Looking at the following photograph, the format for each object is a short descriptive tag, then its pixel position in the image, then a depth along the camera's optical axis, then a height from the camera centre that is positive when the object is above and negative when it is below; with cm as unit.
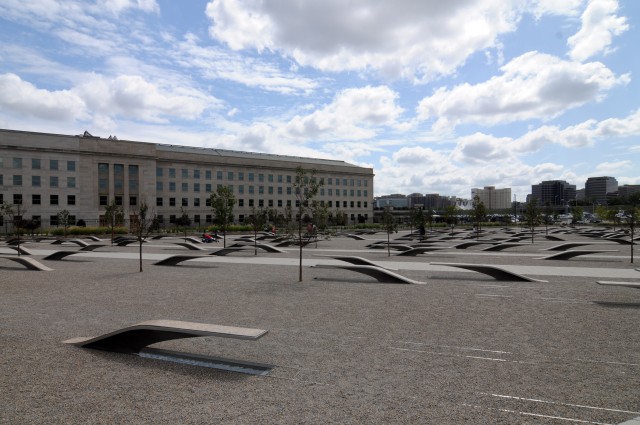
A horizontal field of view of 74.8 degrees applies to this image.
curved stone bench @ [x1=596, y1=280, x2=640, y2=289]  1135 -204
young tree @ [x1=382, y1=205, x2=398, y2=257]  2690 -60
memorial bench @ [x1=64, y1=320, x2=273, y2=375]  596 -200
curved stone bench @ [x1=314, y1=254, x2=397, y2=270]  1585 -191
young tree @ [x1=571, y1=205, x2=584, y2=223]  8300 -80
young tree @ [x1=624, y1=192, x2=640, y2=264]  1976 +4
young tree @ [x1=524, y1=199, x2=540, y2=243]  3731 -32
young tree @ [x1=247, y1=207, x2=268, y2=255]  2858 -75
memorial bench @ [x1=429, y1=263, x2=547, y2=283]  1344 -204
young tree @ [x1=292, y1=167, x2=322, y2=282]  2294 +173
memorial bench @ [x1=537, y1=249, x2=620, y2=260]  1897 -206
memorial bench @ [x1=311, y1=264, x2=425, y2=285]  1333 -204
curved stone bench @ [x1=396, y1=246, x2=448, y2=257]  2273 -218
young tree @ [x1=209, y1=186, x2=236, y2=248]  3631 +76
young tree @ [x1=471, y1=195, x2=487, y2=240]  4178 -3
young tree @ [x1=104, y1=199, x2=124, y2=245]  4382 -53
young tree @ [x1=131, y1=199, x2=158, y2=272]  1858 -61
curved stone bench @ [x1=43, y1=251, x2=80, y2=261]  2088 -218
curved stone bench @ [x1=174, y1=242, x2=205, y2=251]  2558 -220
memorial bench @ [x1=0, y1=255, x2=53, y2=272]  1658 -212
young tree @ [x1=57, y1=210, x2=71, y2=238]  4609 -82
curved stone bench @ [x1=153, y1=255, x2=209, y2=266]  1799 -211
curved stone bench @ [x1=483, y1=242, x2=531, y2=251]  2408 -213
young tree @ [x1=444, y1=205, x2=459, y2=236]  5697 -17
